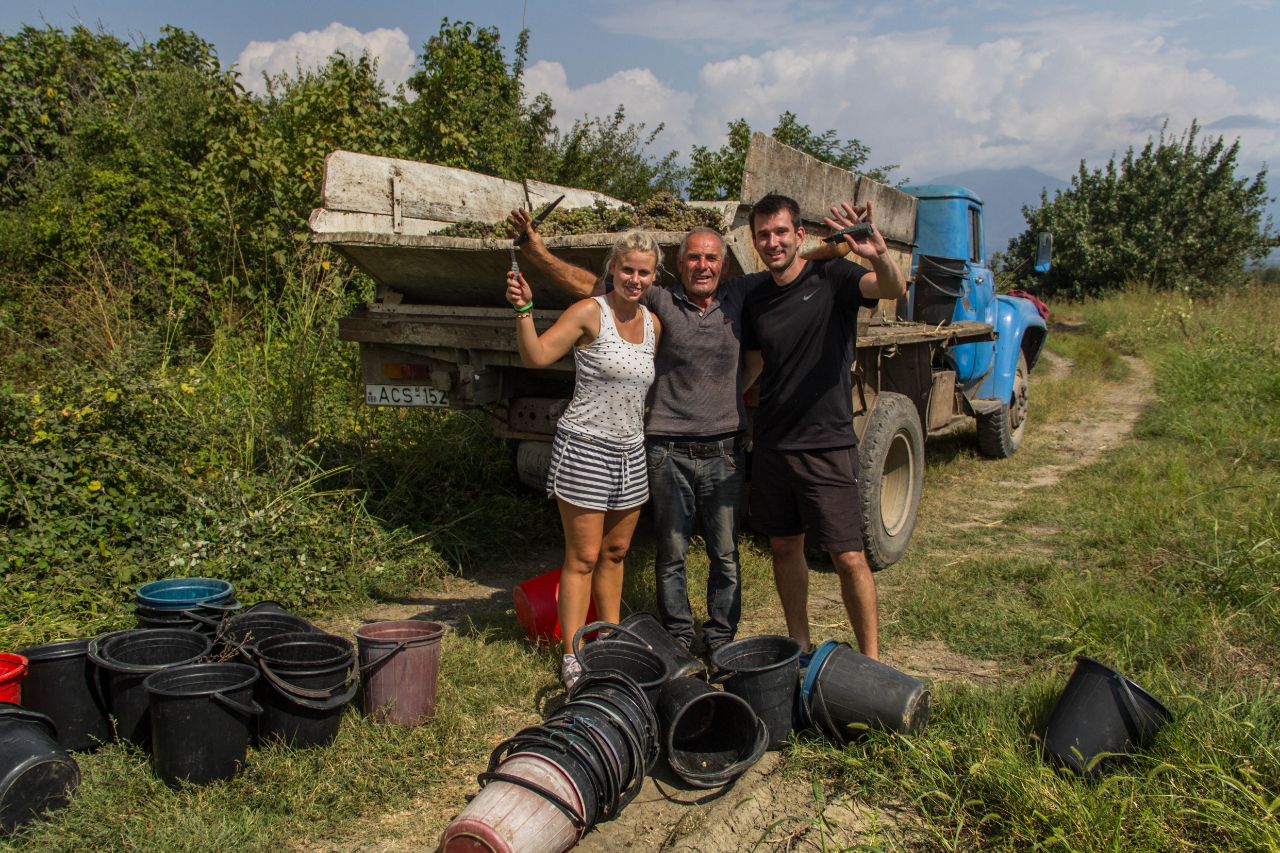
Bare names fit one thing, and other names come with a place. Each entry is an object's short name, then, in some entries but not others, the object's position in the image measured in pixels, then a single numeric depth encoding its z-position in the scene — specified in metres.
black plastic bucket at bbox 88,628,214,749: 2.97
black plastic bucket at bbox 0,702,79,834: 2.55
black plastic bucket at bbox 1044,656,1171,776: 2.74
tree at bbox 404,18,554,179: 8.95
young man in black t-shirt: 3.47
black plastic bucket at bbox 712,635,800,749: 3.06
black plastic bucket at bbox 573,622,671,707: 3.23
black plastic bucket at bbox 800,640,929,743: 2.98
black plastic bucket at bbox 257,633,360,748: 2.99
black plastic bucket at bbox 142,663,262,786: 2.79
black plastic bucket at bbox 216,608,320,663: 3.18
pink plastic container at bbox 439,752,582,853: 2.35
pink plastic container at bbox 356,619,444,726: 3.26
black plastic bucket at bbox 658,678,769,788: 2.90
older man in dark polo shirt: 3.60
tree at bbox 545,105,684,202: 11.56
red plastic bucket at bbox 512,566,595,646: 4.11
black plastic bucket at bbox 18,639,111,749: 3.00
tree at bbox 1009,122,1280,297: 22.89
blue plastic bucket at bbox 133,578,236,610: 3.57
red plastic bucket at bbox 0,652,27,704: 2.86
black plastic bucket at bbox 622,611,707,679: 3.29
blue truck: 4.44
